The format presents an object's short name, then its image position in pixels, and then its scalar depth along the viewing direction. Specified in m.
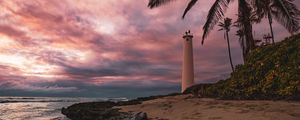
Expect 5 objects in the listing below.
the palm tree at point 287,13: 10.55
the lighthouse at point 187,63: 21.37
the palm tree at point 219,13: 11.72
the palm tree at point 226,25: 30.73
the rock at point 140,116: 6.82
